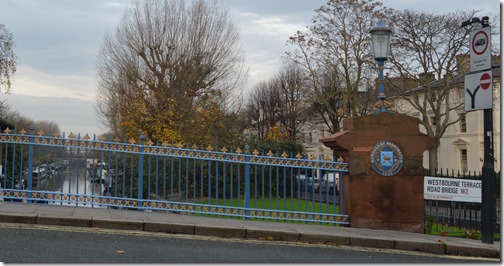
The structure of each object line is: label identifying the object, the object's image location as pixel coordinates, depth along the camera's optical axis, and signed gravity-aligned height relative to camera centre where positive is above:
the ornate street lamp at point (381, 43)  10.43 +2.35
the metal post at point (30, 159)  8.99 -0.09
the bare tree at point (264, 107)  54.81 +5.49
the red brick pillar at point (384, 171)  9.97 -0.24
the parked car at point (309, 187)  24.17 -1.46
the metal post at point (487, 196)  9.27 -0.66
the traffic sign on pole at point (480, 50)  9.39 +2.05
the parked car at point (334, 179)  9.64 -0.43
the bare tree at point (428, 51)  32.66 +7.09
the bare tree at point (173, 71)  28.62 +5.00
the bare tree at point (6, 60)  30.52 +5.59
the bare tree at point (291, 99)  51.17 +6.05
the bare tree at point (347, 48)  33.34 +7.39
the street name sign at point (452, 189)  10.06 -0.58
